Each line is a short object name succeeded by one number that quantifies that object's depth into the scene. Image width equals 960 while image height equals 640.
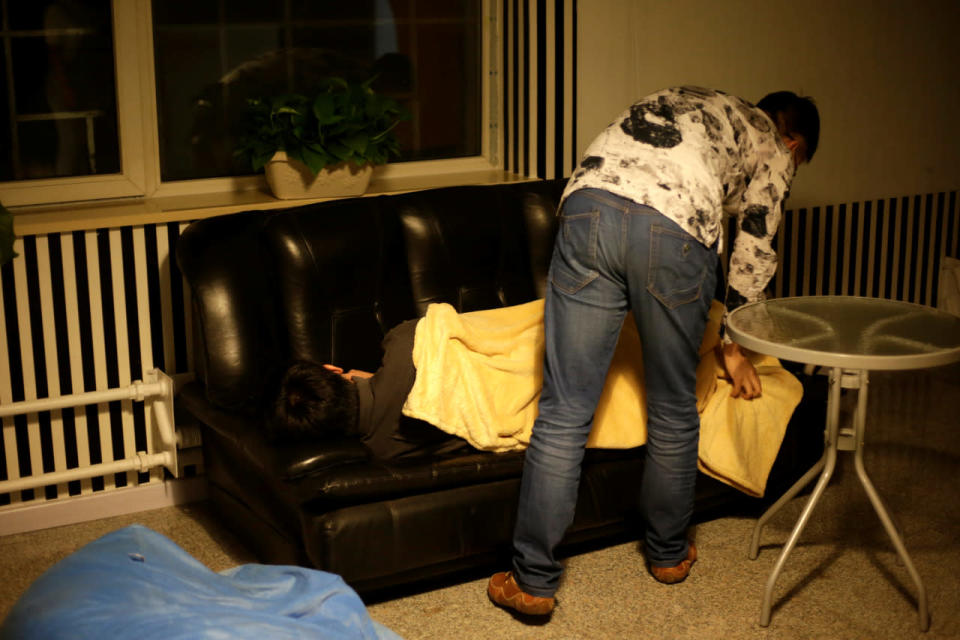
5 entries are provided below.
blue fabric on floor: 1.37
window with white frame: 2.93
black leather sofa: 2.29
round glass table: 2.19
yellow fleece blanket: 2.40
